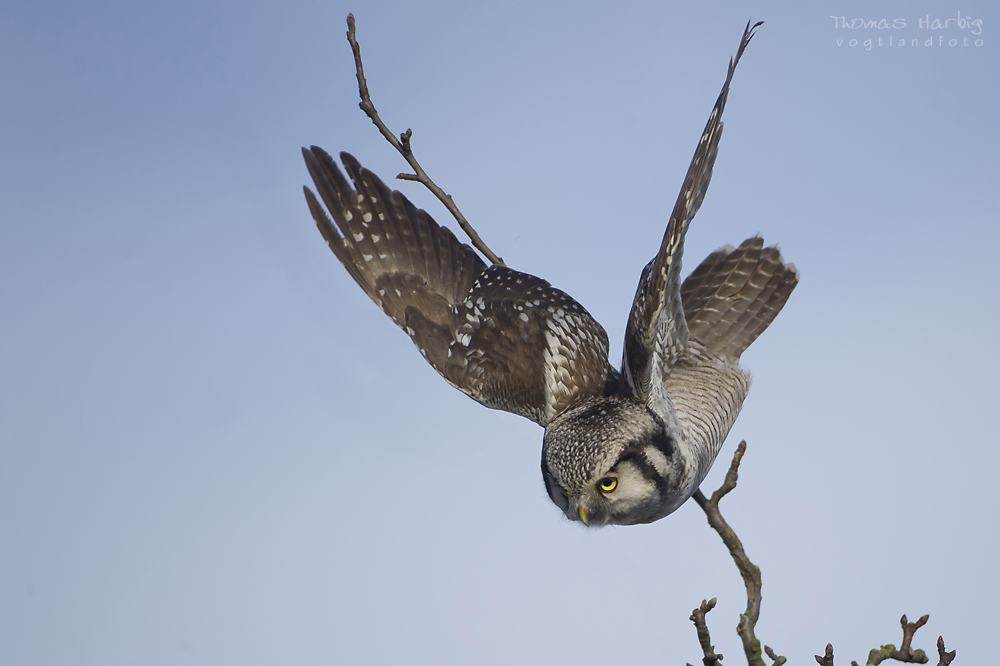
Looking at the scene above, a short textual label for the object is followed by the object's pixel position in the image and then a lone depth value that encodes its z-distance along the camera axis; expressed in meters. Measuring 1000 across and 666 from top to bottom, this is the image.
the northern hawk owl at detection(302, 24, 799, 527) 7.79
